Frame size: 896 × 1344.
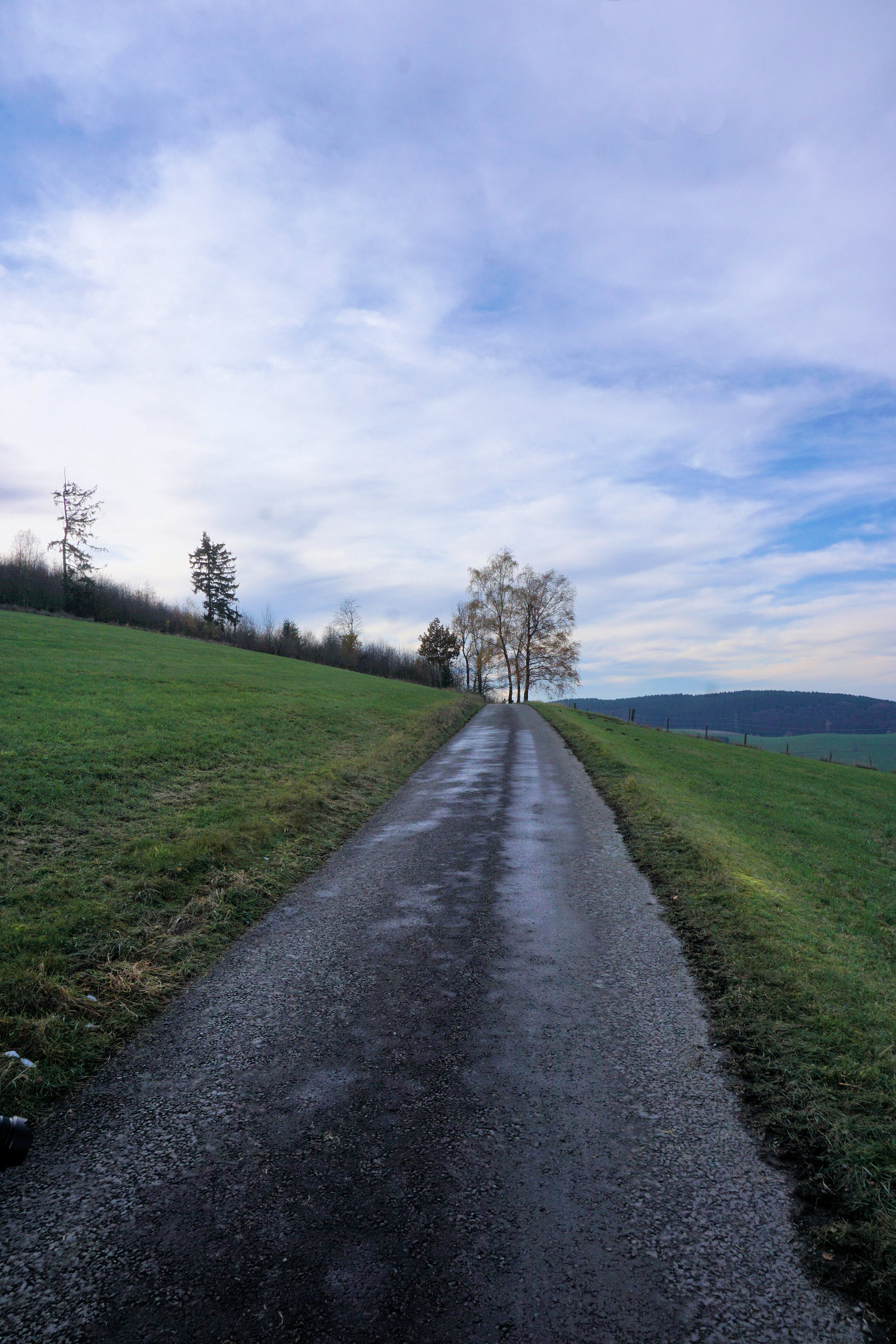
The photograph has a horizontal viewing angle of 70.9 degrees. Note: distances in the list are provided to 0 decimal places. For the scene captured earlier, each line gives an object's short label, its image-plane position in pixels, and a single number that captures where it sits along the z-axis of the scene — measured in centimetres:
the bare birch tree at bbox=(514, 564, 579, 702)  6103
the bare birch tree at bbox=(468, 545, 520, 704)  6262
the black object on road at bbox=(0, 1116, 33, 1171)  283
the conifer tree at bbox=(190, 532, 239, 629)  7644
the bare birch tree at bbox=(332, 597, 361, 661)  7944
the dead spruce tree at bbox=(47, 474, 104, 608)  5997
